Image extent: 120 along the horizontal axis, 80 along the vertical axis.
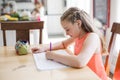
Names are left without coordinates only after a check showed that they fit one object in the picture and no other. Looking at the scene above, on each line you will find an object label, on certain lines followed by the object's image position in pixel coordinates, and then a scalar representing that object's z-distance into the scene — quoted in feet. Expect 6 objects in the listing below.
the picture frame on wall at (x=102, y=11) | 9.14
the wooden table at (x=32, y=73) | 3.47
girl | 4.06
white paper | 3.94
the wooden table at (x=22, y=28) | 6.66
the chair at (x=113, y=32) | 6.00
